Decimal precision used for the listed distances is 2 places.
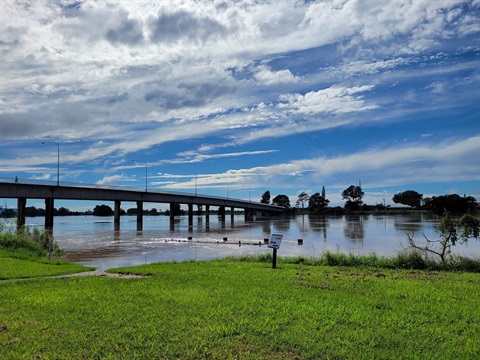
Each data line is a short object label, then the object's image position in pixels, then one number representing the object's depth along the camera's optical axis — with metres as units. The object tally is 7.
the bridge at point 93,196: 58.69
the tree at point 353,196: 184.12
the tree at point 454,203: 126.75
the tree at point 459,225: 19.91
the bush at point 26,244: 25.45
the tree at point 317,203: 191.00
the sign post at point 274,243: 17.08
